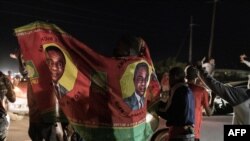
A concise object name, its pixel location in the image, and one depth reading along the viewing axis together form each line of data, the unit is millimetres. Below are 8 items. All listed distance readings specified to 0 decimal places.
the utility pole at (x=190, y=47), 32634
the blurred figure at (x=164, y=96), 4912
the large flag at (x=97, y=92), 3650
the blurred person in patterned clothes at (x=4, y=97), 6174
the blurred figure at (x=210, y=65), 5251
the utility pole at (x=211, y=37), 28994
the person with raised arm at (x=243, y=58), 5689
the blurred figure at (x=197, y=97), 5839
